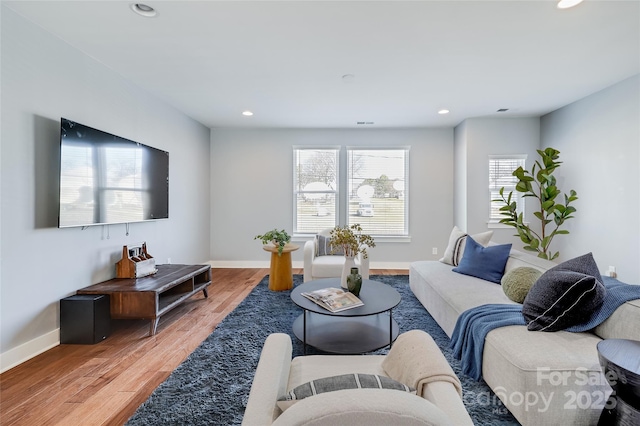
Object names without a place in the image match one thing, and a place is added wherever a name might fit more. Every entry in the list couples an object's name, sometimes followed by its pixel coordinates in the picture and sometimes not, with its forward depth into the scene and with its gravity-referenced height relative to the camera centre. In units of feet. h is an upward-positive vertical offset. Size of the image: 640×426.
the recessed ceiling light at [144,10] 6.77 +4.83
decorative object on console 10.03 -1.81
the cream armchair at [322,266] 12.03 -2.22
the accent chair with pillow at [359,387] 1.92 -1.87
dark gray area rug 5.40 -3.72
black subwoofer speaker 8.10 -3.00
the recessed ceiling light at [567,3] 6.57 +4.81
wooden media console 8.65 -2.47
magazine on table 7.14 -2.21
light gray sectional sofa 4.65 -2.64
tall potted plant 12.99 +0.40
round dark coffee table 7.00 -3.18
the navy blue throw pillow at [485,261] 9.53 -1.62
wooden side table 13.09 -2.59
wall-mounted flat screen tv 8.05 +1.14
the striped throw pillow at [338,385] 2.93 -1.78
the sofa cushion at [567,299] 5.54 -1.66
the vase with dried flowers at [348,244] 8.30 -0.89
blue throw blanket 5.53 -2.31
